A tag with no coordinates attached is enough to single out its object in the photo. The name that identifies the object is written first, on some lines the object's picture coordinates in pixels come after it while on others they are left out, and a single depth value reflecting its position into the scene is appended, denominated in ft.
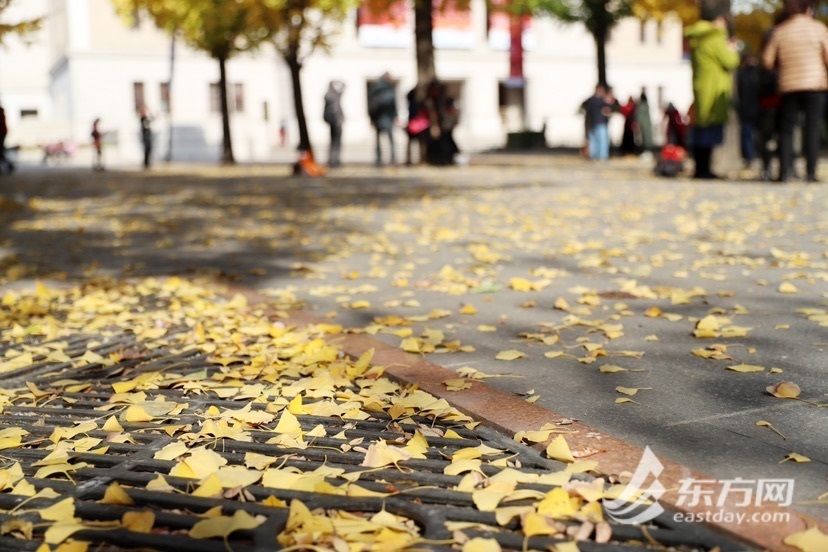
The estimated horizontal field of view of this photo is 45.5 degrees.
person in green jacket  42.24
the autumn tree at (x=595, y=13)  97.45
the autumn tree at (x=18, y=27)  46.83
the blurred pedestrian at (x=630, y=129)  86.74
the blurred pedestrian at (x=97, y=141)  95.40
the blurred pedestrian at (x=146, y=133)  96.50
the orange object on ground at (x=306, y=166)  67.46
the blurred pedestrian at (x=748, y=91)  47.03
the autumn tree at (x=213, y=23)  72.69
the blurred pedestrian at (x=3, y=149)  71.67
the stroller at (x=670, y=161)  49.96
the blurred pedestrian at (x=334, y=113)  71.10
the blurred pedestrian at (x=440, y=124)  68.80
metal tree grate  7.20
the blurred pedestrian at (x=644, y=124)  87.35
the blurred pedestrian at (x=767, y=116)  43.34
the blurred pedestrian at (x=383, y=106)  70.13
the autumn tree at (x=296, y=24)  69.26
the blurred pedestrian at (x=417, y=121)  69.05
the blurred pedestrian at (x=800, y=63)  37.45
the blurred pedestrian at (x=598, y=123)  73.67
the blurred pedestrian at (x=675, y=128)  51.29
